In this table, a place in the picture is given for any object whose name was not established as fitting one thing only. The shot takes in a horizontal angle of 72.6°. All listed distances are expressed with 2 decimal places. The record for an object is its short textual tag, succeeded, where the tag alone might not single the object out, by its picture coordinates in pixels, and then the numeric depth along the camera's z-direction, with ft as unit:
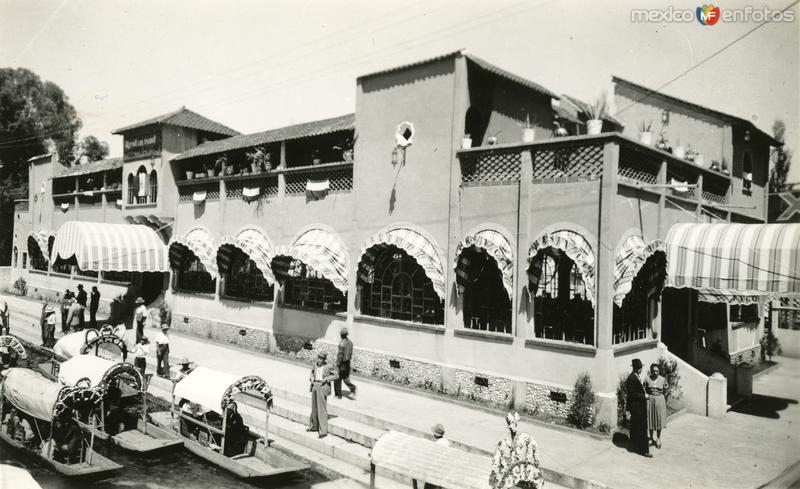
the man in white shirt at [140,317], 60.90
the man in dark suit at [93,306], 74.64
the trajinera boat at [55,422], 30.60
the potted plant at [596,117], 41.11
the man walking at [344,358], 45.06
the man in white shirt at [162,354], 50.60
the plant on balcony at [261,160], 65.82
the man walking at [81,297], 70.85
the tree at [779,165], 114.56
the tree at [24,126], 113.70
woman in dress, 35.12
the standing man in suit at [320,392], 37.27
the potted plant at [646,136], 46.11
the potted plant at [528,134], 43.75
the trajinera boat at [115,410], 33.76
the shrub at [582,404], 37.83
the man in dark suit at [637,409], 34.60
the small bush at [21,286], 113.77
